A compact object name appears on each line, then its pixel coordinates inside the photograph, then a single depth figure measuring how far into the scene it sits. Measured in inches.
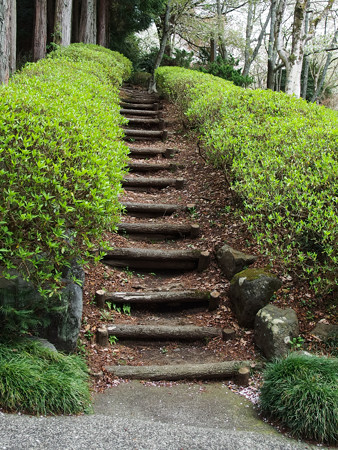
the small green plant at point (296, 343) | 163.3
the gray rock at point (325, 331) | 163.8
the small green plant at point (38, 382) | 121.3
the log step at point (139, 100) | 541.3
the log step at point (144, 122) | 440.8
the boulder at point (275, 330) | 163.3
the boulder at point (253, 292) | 184.9
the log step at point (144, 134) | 404.8
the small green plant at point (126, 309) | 200.7
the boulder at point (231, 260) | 208.1
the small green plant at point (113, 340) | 180.4
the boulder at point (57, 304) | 143.9
